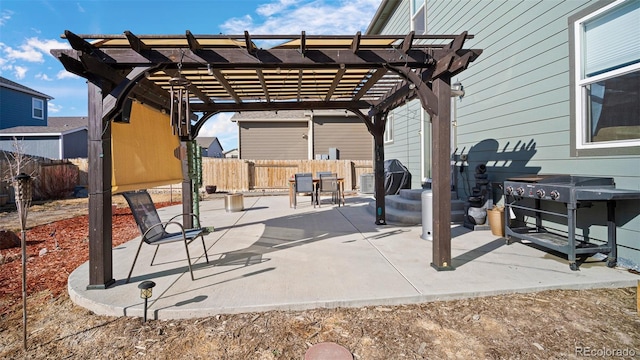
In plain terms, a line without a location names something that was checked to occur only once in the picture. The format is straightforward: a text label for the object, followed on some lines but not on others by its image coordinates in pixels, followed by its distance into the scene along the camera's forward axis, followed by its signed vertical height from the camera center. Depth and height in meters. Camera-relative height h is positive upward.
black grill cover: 8.23 -0.13
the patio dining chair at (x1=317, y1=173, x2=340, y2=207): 8.86 -0.24
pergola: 2.93 +1.22
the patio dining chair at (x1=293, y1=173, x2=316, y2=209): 8.59 -0.19
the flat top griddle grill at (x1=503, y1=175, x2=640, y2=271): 3.05 -0.24
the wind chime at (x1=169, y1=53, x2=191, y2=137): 3.14 +0.70
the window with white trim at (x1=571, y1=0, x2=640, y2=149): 3.15 +1.10
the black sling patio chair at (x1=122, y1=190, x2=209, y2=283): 3.24 -0.49
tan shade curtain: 3.29 +0.38
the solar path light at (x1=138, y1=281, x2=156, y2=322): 2.31 -0.87
